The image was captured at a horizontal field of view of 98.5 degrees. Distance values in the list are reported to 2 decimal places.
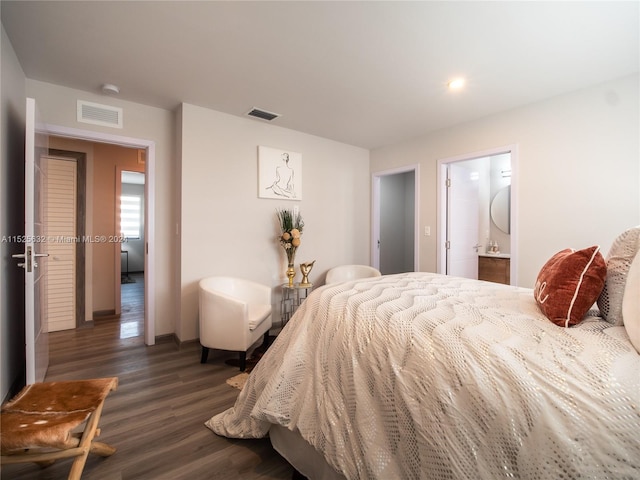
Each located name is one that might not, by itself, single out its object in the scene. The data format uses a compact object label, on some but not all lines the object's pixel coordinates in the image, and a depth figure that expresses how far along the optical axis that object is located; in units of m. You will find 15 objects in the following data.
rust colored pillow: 1.14
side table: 3.55
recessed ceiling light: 2.39
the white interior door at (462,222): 3.59
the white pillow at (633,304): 0.92
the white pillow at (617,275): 1.11
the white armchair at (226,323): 2.44
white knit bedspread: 0.74
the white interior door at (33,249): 1.76
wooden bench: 1.07
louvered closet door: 3.32
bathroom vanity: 3.63
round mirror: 4.01
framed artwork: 3.37
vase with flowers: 3.34
